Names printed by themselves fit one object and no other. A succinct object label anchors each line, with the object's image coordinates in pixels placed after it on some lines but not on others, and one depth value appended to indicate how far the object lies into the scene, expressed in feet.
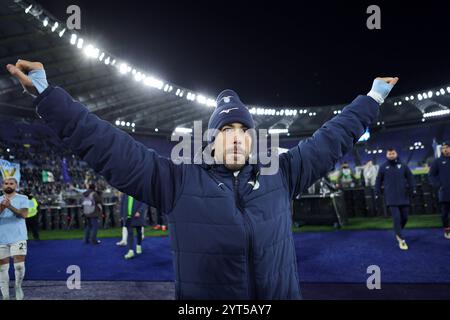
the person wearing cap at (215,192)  5.24
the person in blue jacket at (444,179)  25.23
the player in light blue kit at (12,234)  16.16
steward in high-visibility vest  41.27
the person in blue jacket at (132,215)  26.24
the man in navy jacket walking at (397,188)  23.15
